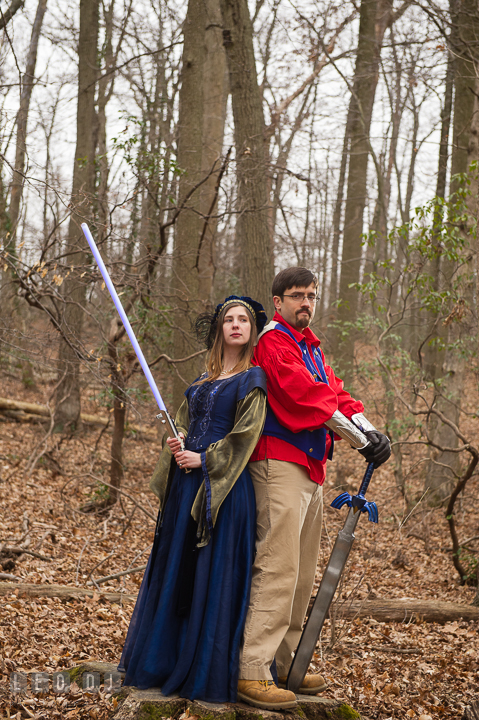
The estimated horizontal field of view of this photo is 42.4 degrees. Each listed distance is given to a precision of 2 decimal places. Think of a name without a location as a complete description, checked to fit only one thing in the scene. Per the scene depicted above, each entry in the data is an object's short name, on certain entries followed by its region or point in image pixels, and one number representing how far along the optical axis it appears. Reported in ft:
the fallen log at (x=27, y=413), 33.53
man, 9.43
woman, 9.32
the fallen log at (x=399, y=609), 15.14
